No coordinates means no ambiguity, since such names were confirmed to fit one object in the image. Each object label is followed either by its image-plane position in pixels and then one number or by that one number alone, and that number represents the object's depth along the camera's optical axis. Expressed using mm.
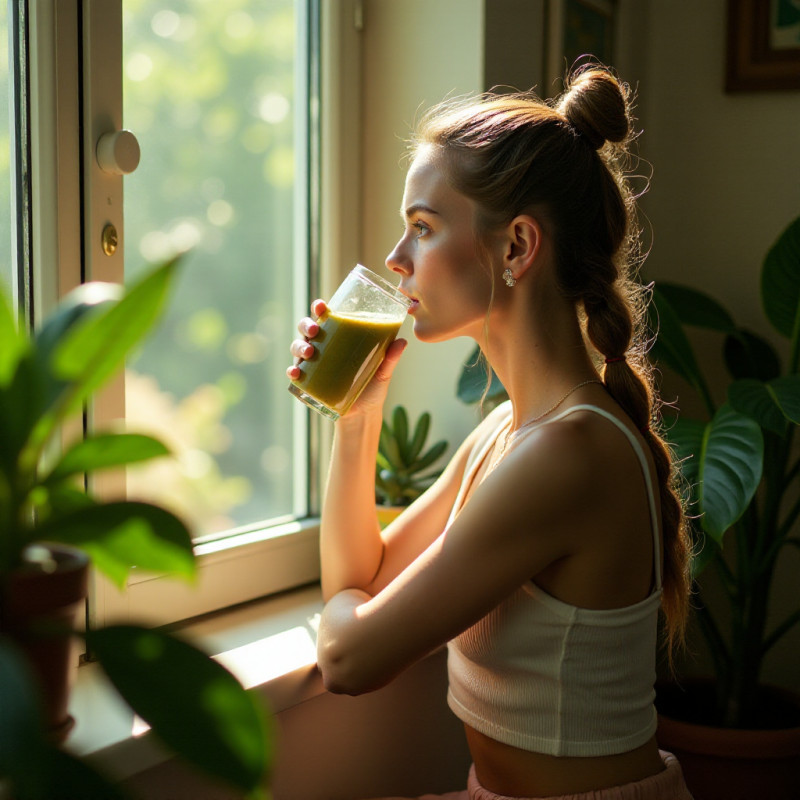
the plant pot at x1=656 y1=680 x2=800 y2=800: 1670
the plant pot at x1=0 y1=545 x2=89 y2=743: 562
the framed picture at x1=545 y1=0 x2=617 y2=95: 1927
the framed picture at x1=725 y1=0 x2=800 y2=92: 2070
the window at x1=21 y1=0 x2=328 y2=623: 1288
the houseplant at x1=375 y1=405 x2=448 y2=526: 1688
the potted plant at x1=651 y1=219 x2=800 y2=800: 1532
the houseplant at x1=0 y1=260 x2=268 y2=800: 478
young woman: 1106
